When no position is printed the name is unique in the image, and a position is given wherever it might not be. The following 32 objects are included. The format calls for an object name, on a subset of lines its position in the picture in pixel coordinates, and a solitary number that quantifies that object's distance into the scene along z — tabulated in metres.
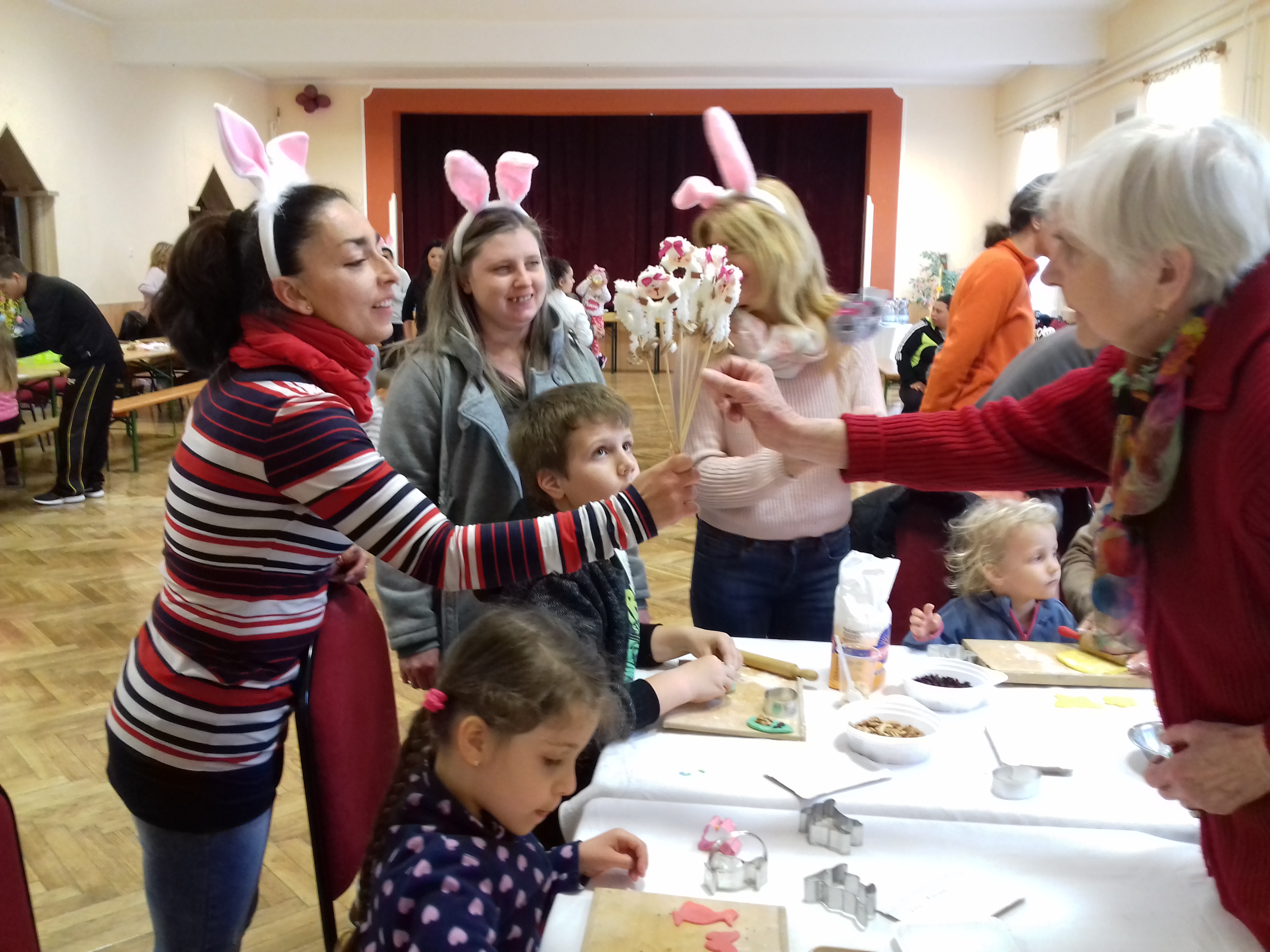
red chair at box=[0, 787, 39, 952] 1.03
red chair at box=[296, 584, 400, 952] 1.32
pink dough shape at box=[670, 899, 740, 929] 1.06
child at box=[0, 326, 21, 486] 5.34
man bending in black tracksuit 5.94
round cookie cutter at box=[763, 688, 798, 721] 1.57
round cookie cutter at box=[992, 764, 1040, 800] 1.34
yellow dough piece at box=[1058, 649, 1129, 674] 1.76
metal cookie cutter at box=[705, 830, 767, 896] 1.16
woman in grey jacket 1.87
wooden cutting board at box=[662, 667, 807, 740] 1.52
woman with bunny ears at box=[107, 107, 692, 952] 1.25
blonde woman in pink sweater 1.89
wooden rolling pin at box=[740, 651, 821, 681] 1.73
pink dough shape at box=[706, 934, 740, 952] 1.02
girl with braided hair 1.03
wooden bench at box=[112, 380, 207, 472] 6.78
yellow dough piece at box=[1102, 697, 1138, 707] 1.66
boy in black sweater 1.57
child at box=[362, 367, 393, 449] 3.46
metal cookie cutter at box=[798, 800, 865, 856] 1.25
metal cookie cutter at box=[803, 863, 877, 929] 1.11
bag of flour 1.65
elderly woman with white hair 0.95
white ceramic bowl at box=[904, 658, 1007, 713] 1.61
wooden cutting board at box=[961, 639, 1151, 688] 1.73
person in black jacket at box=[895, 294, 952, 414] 6.10
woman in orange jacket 3.37
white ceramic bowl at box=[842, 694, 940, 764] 1.42
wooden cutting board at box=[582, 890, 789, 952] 1.03
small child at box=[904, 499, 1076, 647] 2.14
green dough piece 1.51
